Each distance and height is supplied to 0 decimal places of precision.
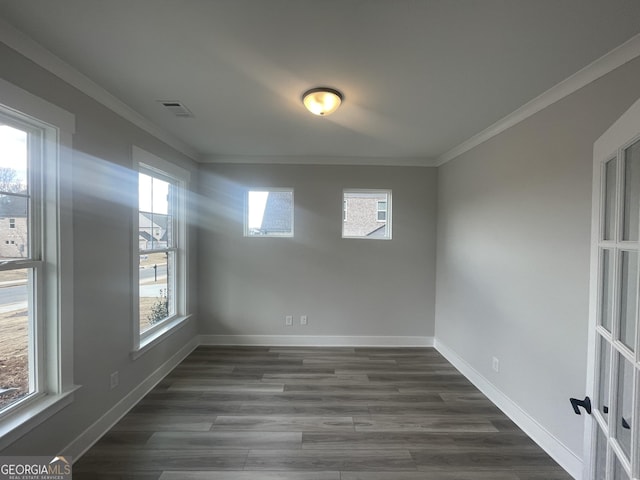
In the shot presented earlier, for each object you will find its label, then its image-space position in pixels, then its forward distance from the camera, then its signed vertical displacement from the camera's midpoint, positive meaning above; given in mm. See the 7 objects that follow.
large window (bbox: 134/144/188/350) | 2600 -146
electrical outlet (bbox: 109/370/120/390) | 2111 -1160
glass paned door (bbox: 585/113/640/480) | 1059 -319
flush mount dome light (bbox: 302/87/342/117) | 1874 +947
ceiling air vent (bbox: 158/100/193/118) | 2133 +1009
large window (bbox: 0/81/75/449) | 1465 -189
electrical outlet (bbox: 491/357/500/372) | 2451 -1165
